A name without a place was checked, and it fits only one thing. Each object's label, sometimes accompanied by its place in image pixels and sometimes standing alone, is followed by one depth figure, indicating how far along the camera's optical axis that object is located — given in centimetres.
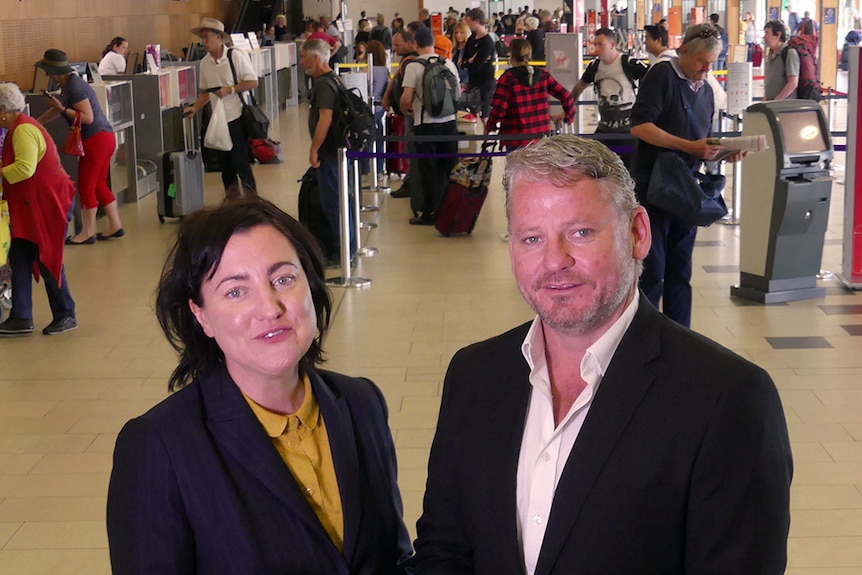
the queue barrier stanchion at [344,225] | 823
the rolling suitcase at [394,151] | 1287
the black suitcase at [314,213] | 891
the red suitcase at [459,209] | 1005
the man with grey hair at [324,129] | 846
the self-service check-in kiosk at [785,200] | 722
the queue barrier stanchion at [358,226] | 905
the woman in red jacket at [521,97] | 959
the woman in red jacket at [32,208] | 689
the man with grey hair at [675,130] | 580
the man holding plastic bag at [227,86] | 1053
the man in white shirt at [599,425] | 185
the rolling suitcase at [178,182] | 1077
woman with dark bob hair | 206
